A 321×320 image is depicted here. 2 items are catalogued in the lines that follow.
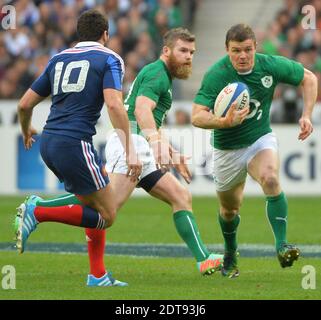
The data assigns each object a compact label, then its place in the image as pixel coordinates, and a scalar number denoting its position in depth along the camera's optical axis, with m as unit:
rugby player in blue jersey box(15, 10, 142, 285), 16.91
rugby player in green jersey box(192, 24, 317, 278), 18.59
